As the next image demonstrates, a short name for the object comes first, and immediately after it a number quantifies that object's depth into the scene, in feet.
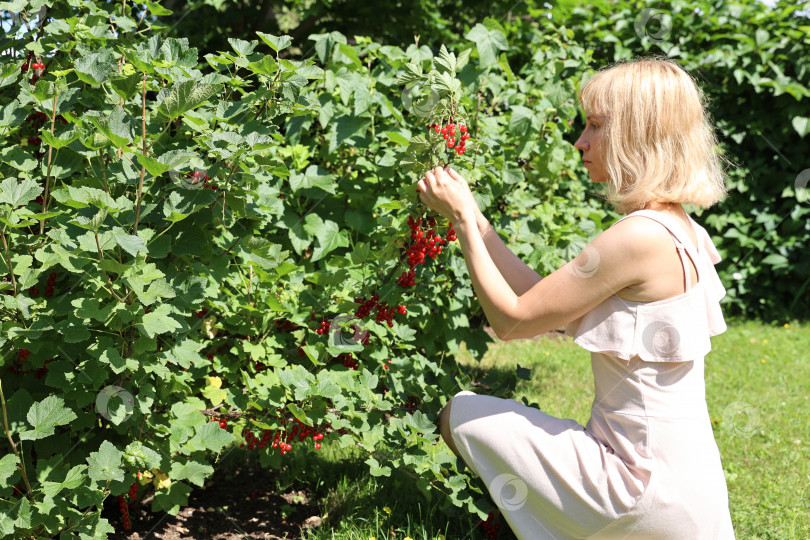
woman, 5.78
